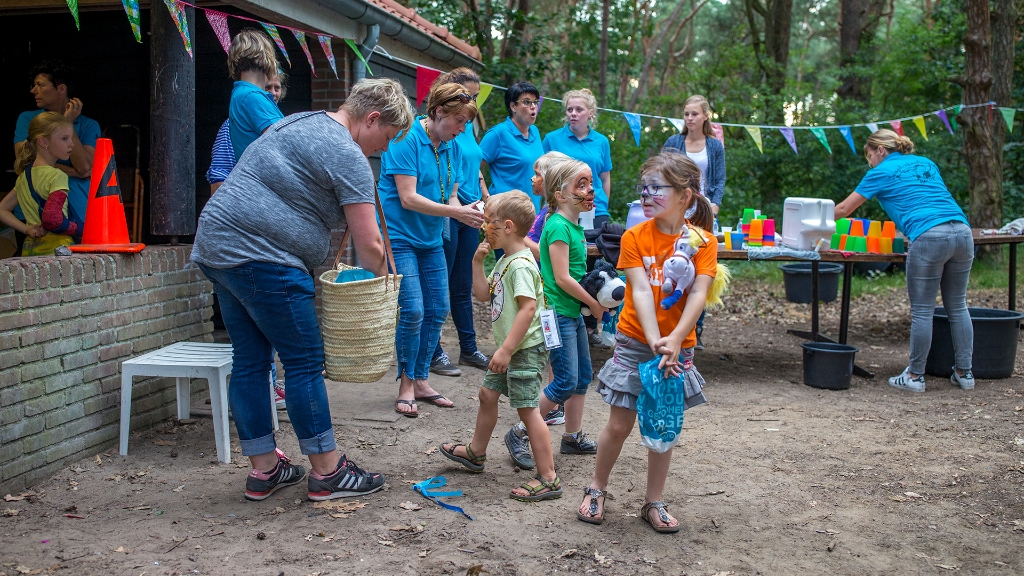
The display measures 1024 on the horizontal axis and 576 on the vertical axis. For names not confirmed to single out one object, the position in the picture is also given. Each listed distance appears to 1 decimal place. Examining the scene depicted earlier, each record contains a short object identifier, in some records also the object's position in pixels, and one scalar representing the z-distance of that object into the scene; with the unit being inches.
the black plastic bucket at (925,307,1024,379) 247.4
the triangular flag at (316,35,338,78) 235.0
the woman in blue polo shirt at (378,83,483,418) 180.4
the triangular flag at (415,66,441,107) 294.7
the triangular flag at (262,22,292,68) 205.4
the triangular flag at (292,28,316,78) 222.1
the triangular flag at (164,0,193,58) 168.1
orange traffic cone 166.7
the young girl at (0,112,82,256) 179.6
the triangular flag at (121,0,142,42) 154.5
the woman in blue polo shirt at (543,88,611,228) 245.0
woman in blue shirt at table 231.3
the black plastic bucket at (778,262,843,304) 384.5
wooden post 185.8
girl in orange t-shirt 123.5
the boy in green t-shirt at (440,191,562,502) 140.0
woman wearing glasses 239.0
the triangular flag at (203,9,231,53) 200.4
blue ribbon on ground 141.0
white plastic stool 156.9
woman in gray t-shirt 125.6
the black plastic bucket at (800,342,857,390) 238.4
